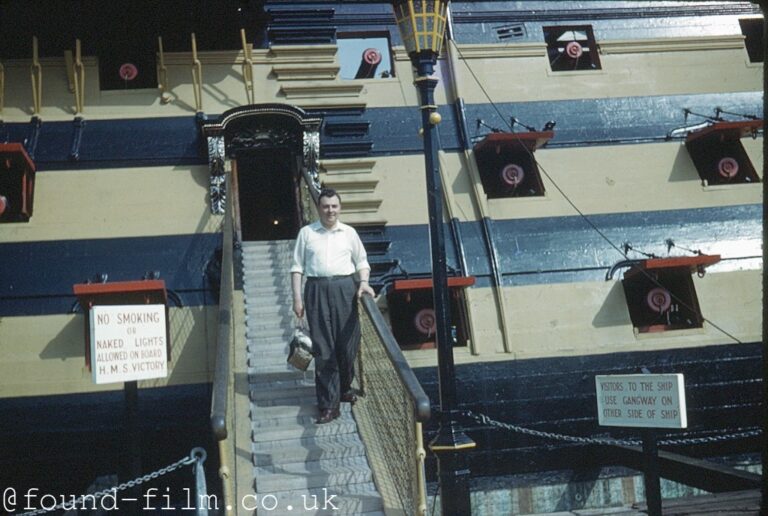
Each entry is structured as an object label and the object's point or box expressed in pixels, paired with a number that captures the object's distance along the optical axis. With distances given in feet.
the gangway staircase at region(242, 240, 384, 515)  22.97
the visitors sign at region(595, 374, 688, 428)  21.79
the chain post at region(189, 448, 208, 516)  20.03
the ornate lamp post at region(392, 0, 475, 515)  24.17
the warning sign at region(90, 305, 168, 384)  19.76
